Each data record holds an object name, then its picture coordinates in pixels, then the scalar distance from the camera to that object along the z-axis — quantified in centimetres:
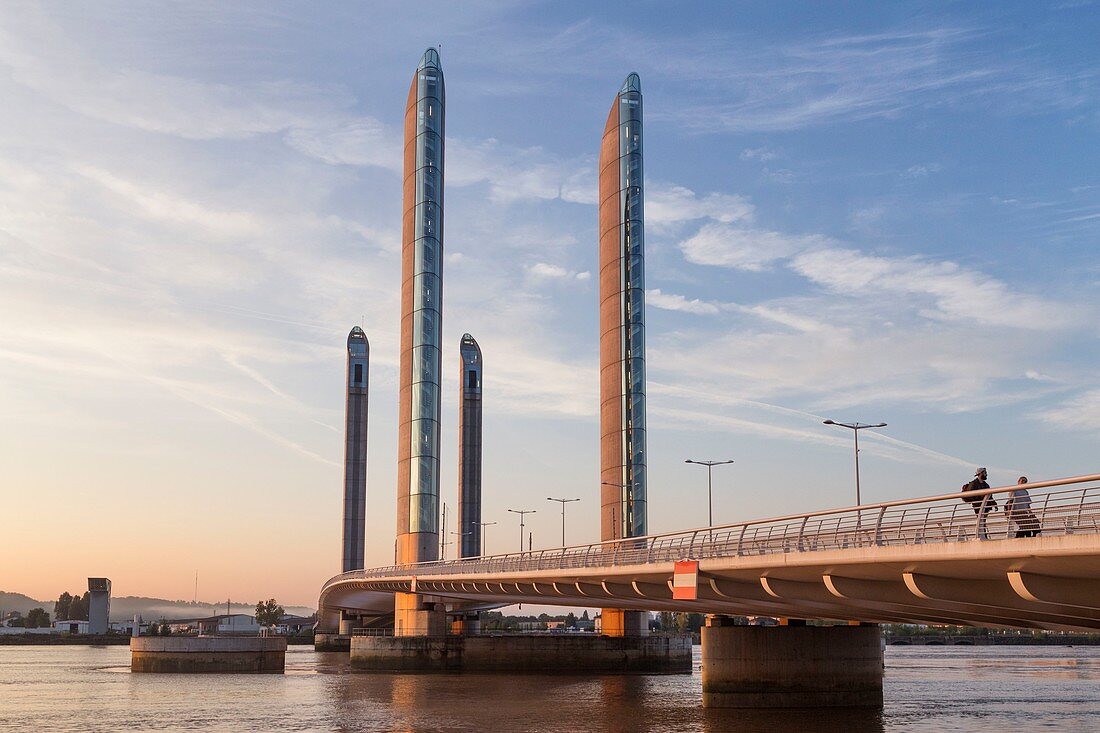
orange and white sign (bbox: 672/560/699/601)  3750
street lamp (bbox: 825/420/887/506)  5413
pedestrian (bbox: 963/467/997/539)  2697
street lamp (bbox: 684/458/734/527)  7799
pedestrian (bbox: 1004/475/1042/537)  2567
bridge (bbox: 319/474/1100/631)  2583
